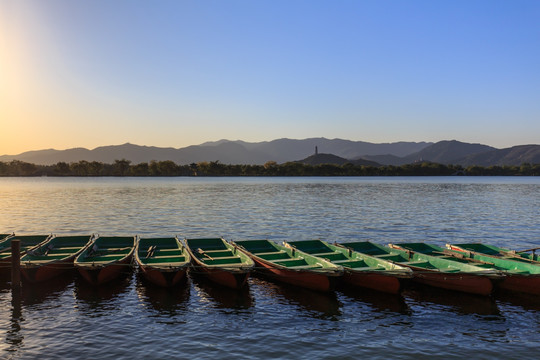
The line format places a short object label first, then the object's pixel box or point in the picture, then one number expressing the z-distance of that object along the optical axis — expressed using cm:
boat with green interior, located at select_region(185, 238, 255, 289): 2374
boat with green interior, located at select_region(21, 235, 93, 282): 2488
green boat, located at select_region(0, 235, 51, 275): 2644
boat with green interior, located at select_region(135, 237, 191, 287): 2392
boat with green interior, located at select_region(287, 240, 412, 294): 2284
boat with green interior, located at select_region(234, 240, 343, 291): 2316
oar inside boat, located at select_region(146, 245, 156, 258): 2827
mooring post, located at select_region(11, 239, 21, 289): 2214
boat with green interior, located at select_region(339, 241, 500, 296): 2272
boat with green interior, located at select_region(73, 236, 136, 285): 2470
